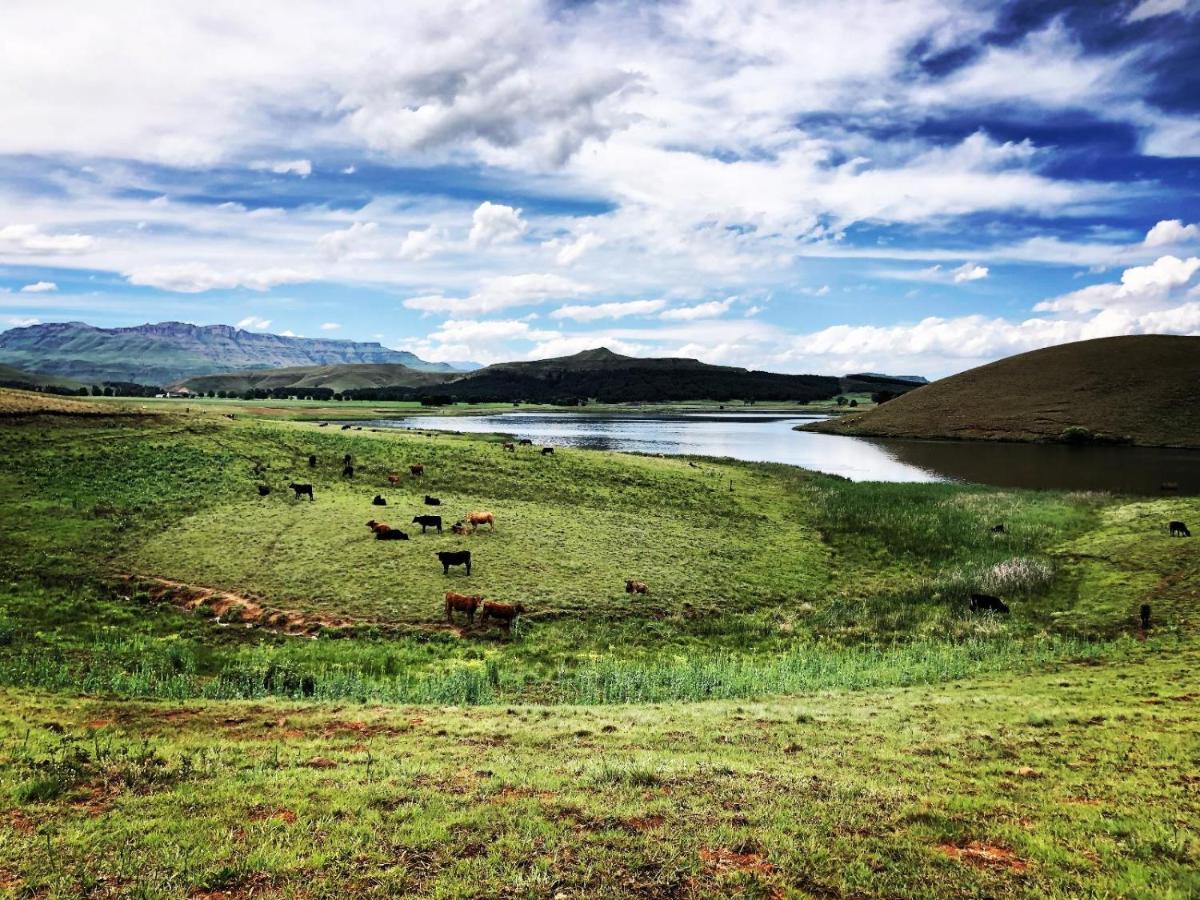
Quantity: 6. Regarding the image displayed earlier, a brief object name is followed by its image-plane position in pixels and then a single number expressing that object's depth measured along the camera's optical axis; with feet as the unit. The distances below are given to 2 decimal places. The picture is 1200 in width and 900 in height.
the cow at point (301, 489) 143.43
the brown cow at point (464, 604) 91.86
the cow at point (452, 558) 107.45
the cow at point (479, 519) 129.90
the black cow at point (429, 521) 126.72
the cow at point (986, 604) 102.42
